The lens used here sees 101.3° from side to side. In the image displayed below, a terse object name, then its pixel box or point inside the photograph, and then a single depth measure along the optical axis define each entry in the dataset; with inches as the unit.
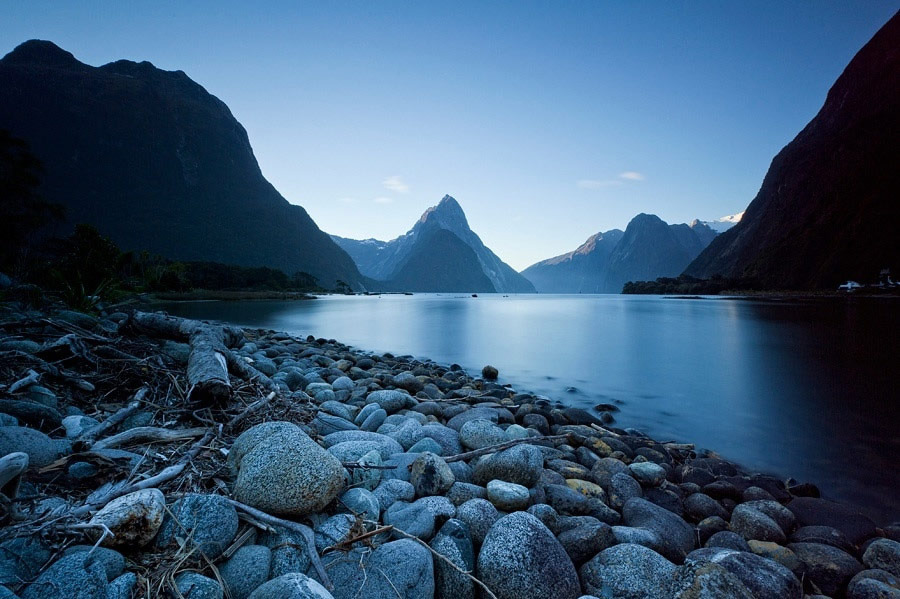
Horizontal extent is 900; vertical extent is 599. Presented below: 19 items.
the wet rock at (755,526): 145.0
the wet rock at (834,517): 154.9
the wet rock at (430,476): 128.9
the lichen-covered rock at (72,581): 64.2
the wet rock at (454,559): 96.7
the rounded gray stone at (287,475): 98.4
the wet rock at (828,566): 123.0
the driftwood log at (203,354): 154.3
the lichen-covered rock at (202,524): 84.0
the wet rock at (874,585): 111.8
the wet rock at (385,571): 87.5
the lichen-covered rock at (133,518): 78.6
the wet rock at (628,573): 98.4
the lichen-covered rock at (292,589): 73.5
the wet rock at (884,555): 127.0
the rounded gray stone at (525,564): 95.7
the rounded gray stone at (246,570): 82.1
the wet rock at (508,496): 126.0
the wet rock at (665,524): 128.6
